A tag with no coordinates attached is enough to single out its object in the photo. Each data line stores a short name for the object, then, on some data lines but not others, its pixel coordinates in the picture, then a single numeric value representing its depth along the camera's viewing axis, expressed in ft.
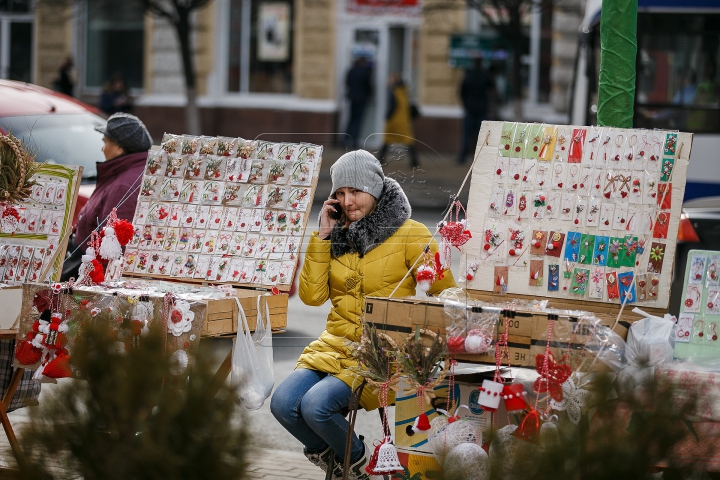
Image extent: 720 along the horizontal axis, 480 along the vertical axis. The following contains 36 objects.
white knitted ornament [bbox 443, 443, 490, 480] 15.49
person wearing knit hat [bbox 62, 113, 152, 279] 36.96
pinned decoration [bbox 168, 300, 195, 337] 26.04
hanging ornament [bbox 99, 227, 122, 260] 29.53
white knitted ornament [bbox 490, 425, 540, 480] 15.07
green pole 30.58
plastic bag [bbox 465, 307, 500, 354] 23.67
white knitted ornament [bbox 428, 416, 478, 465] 24.23
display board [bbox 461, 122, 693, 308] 26.84
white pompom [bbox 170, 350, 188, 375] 24.95
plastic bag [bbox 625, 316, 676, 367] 24.40
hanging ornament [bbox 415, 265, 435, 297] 26.78
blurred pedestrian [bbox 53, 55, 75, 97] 140.67
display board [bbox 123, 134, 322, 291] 29.81
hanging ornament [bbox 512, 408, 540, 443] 22.56
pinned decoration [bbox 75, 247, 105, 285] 29.07
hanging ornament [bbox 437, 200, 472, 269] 27.04
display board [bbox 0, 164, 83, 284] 30.66
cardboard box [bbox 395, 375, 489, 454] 25.22
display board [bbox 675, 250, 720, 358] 25.61
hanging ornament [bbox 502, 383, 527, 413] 22.99
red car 46.67
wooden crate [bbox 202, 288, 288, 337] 26.68
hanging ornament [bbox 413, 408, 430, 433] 24.94
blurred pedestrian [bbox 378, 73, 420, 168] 122.93
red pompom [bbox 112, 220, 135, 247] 29.73
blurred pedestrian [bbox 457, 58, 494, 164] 124.67
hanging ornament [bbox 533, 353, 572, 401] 23.02
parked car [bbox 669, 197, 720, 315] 45.88
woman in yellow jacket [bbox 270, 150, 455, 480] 27.37
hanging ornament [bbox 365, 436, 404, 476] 25.07
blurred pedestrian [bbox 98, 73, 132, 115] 133.39
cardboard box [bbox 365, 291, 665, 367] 23.59
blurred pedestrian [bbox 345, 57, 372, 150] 131.95
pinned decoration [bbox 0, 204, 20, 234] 31.04
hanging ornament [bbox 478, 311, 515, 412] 23.21
